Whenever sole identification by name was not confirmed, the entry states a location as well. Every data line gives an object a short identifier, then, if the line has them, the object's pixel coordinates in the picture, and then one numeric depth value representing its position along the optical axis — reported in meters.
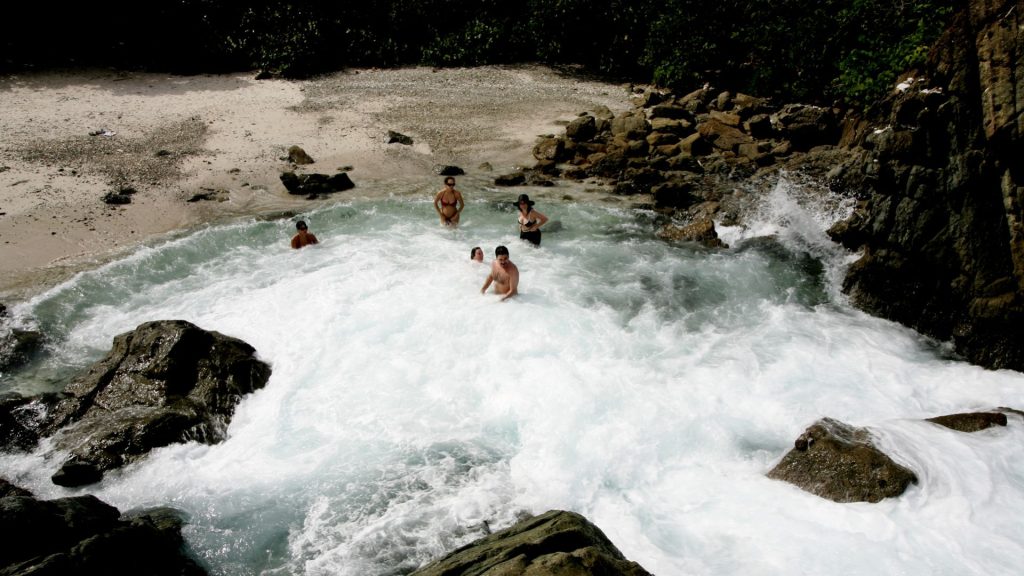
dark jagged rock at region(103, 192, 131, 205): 13.53
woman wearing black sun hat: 12.20
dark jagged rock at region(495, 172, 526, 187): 15.84
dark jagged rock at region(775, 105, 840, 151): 15.86
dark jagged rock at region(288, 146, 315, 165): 16.28
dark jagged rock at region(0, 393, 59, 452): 7.52
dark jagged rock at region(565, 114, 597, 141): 17.62
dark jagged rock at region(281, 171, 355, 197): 14.96
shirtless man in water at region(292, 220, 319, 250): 12.42
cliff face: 8.32
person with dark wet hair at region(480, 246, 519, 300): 10.58
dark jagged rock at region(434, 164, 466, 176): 16.27
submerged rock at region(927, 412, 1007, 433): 7.29
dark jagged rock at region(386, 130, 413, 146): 17.61
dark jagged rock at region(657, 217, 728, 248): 12.84
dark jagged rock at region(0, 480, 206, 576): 4.68
